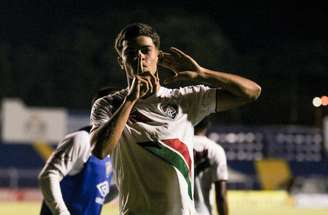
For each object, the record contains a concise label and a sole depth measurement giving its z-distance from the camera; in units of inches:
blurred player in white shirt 478.3
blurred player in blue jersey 368.8
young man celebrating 247.3
